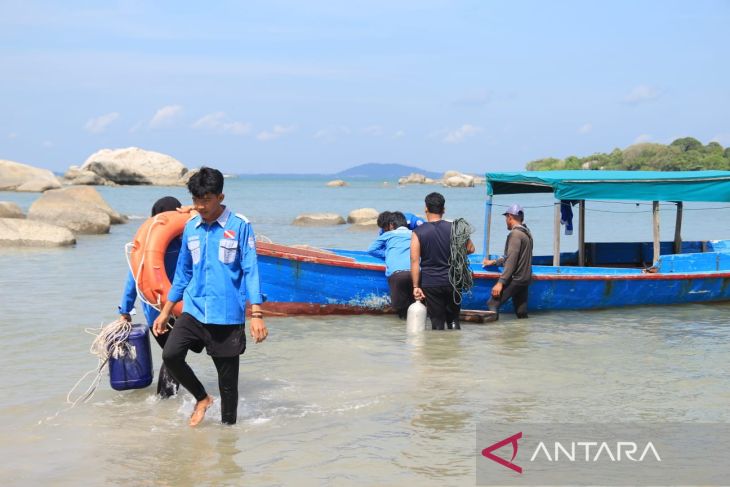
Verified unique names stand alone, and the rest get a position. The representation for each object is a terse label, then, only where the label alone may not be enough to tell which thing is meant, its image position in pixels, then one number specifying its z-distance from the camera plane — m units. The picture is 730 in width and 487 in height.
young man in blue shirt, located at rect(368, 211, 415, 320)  11.62
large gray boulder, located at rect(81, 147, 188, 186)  90.19
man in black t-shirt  9.79
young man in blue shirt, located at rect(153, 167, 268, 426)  6.00
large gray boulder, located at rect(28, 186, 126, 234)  28.47
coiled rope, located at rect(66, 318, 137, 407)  7.06
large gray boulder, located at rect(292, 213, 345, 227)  36.62
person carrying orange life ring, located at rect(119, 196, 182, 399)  6.91
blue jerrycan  7.22
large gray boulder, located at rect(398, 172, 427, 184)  138.25
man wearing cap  11.66
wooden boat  12.30
